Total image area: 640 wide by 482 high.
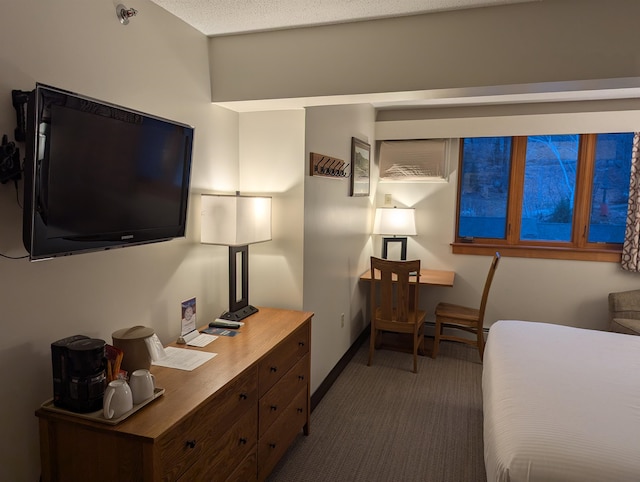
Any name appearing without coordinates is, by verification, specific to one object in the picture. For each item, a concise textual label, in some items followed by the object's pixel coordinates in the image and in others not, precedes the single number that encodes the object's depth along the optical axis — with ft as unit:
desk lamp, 14.73
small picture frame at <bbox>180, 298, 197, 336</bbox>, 7.18
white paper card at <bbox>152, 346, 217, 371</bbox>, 6.29
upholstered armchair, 12.61
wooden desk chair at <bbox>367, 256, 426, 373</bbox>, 12.18
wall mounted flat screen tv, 4.52
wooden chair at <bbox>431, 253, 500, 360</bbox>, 13.03
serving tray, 4.70
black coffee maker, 4.81
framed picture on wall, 12.61
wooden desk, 13.55
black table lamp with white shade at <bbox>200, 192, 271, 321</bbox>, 7.68
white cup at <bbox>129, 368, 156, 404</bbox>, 5.10
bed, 5.32
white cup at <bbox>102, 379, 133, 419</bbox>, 4.75
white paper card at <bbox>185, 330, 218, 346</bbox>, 7.16
